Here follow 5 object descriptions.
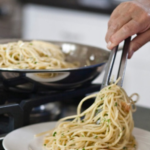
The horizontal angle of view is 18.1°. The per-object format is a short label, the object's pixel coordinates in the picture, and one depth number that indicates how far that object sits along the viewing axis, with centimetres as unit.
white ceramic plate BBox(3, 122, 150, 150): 81
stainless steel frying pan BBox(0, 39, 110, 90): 90
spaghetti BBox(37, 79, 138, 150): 83
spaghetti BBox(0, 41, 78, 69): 102
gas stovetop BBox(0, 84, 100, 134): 88
